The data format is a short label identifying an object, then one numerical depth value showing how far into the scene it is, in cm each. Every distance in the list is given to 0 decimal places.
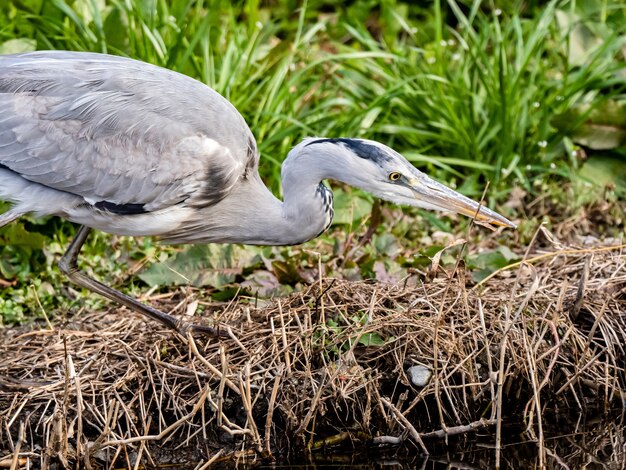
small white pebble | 938
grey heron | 975
